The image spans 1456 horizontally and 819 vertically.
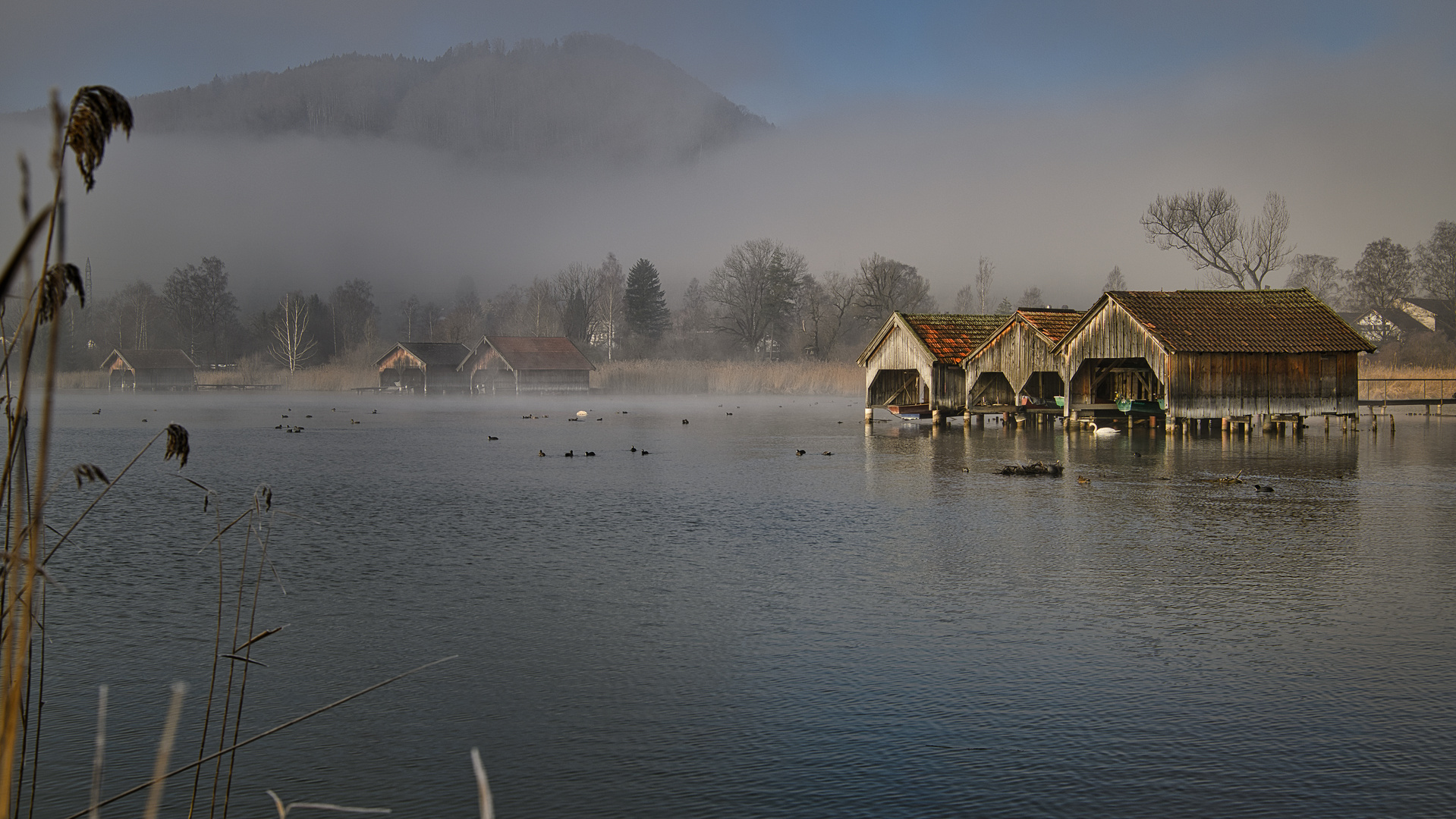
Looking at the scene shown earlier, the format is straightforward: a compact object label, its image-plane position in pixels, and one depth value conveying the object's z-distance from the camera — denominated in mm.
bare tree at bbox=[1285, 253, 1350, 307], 125312
